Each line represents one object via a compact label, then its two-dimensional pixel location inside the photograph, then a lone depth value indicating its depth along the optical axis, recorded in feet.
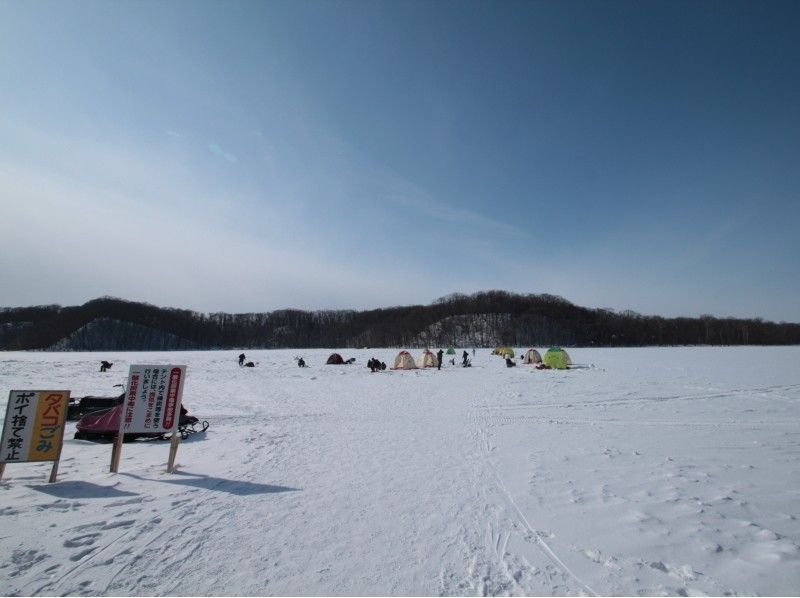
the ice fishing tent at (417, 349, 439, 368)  92.32
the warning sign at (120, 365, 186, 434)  19.90
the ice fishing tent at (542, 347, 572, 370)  82.02
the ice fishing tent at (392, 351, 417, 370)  89.81
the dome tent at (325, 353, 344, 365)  102.63
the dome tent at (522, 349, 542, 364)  99.71
